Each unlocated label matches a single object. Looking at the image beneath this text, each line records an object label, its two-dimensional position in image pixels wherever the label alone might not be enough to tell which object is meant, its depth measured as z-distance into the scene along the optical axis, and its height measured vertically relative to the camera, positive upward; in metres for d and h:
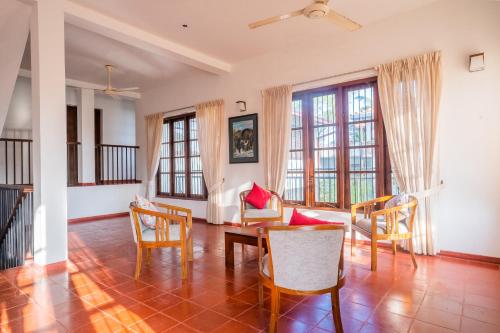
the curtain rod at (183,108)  6.91 +1.48
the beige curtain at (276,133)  5.20 +0.63
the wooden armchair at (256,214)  4.63 -0.71
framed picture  5.74 +0.59
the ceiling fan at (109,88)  6.07 +1.73
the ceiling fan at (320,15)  2.80 +1.50
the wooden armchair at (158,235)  3.19 -0.70
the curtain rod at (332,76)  4.44 +1.44
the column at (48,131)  3.61 +0.52
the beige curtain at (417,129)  3.83 +0.49
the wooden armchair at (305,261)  1.93 -0.61
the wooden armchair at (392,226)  3.37 -0.69
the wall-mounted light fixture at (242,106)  5.83 +1.24
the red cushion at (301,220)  2.13 -0.37
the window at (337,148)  4.45 +0.30
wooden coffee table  3.24 -0.76
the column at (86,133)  7.27 +0.96
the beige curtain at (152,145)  7.56 +0.67
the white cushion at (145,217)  3.40 -0.51
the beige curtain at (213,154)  6.23 +0.35
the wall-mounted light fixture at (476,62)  3.52 +1.21
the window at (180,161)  7.03 +0.23
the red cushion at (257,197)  4.83 -0.46
